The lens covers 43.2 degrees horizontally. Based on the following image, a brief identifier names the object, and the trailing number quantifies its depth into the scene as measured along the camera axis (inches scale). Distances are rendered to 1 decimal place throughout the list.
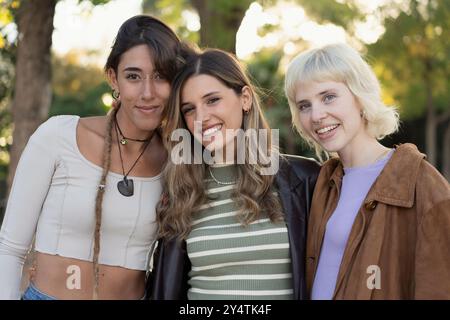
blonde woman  107.9
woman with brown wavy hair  127.2
